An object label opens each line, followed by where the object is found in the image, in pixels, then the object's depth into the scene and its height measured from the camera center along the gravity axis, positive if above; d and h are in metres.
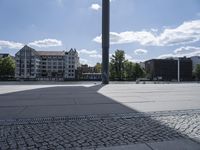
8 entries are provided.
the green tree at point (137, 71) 53.15 +1.40
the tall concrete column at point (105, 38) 23.68 +5.46
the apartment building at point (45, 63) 78.77 +6.06
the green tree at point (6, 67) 58.41 +2.95
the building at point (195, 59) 92.34 +9.59
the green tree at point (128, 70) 44.61 +1.67
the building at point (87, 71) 77.27 +2.58
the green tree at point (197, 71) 62.39 +1.68
